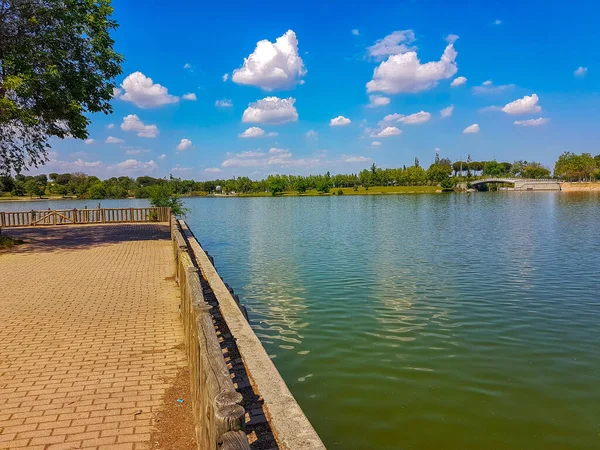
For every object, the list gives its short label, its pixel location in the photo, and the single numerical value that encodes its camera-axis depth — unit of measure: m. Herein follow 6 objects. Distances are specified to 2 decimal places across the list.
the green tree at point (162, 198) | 33.16
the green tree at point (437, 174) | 154.88
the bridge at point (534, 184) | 136.38
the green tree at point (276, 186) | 169.62
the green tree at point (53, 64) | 15.99
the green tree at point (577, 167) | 137.12
